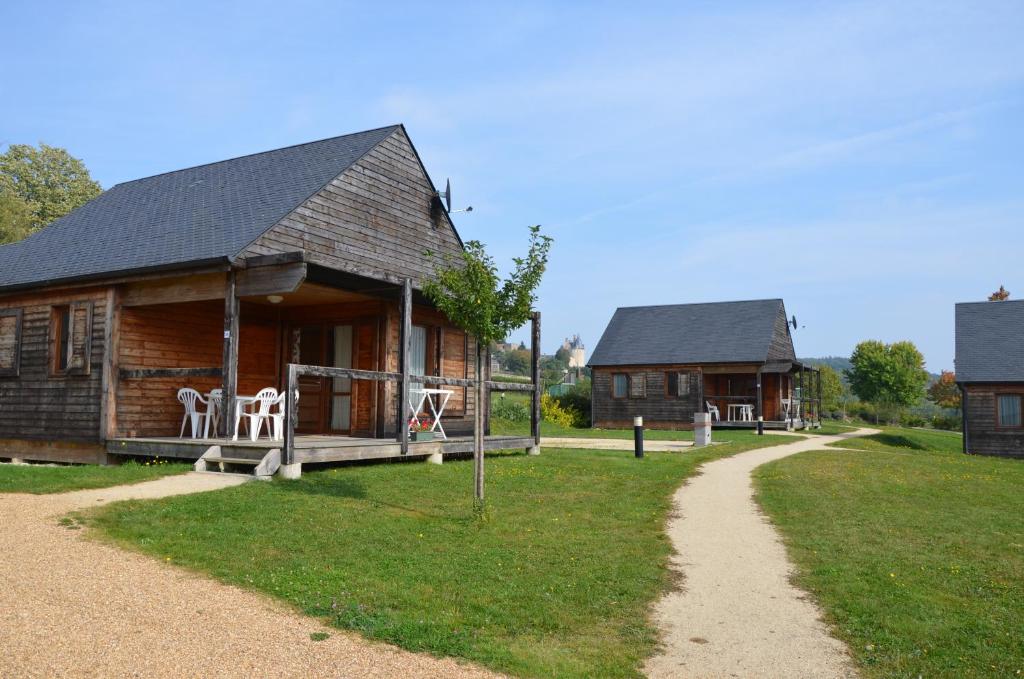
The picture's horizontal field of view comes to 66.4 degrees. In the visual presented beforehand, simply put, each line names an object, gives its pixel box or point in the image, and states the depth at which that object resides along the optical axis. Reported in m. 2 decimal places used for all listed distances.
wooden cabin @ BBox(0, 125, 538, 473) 13.29
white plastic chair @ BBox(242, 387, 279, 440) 13.00
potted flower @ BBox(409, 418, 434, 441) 14.36
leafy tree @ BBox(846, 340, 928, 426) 59.81
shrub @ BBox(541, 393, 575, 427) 39.03
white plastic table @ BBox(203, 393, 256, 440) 12.66
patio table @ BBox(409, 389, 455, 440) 15.30
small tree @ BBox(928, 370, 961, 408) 56.56
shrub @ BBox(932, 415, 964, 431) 51.01
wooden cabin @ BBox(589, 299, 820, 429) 35.72
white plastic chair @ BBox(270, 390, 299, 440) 12.99
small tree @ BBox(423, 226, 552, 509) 9.56
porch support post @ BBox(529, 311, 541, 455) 17.06
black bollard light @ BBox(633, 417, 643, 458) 18.34
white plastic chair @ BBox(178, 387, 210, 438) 14.23
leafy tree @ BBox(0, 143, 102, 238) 44.03
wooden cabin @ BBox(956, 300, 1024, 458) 28.75
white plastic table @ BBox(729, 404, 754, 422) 35.66
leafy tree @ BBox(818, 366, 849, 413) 62.89
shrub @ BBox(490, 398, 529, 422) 34.01
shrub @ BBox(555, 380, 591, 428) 40.00
